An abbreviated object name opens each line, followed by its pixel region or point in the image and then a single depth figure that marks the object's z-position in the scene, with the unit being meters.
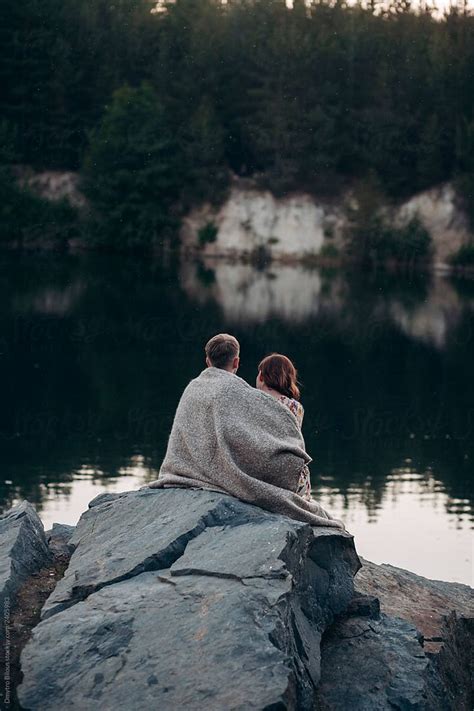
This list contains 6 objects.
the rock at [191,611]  5.94
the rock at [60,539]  8.39
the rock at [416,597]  8.45
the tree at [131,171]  62.03
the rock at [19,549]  7.47
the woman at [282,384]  7.99
